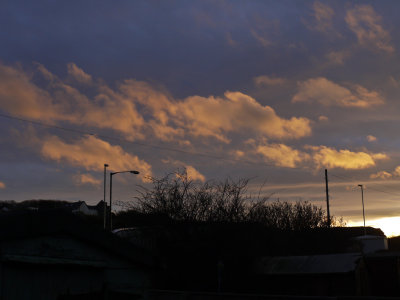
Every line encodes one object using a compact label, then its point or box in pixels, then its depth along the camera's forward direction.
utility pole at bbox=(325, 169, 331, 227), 37.91
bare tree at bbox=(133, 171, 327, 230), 19.81
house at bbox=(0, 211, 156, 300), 9.20
